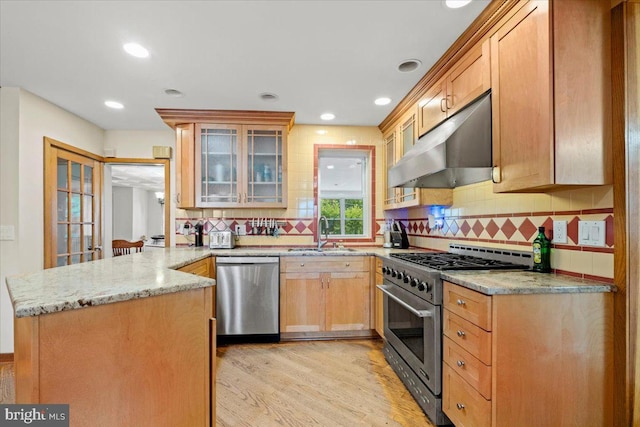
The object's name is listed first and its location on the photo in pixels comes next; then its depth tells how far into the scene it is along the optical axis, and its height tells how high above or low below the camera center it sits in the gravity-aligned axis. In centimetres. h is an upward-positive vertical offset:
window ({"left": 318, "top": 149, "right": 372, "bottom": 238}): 388 +21
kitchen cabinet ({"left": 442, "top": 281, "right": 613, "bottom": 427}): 137 -64
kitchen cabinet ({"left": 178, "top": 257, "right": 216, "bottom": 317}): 244 -46
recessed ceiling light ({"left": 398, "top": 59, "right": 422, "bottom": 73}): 230 +115
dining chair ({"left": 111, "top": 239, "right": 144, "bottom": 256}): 498 -49
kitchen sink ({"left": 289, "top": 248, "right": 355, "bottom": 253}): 318 -37
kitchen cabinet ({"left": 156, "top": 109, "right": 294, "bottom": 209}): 340 +64
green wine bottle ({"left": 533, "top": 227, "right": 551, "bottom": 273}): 172 -21
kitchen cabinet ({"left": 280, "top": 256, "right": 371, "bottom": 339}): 309 -80
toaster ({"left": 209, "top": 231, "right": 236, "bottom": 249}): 339 -27
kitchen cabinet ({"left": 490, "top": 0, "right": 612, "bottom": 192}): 137 +54
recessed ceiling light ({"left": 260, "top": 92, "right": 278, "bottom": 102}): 291 +114
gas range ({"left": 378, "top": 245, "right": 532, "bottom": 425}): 180 -61
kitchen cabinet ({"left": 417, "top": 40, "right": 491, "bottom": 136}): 185 +88
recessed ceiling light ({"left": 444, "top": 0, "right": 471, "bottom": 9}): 168 +116
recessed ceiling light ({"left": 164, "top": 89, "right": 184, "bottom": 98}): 280 +113
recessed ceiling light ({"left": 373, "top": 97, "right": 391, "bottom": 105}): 299 +112
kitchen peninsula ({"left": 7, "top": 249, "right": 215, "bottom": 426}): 93 -44
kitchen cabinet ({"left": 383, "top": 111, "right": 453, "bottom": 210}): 273 +33
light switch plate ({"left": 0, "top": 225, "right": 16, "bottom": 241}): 275 -14
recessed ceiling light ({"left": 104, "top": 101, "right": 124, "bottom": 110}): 305 +112
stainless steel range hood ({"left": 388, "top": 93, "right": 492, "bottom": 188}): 181 +40
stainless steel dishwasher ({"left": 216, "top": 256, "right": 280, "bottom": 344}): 303 -79
